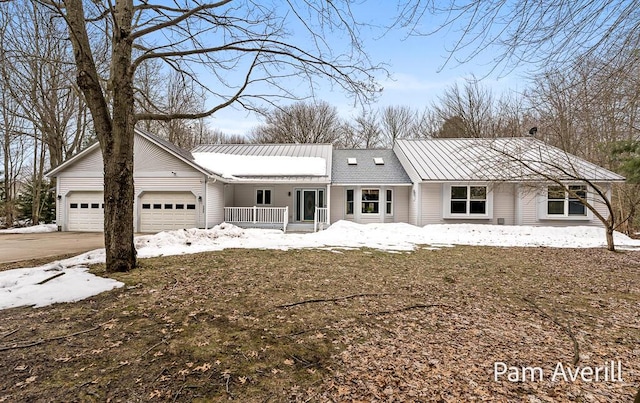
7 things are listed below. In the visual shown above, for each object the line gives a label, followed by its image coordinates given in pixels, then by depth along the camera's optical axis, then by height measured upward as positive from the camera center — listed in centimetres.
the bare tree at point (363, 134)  3025 +662
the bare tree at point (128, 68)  556 +248
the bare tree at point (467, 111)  2545 +782
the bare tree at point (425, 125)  2917 +736
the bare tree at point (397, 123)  3045 +772
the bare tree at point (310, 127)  2966 +719
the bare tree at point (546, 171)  1017 +117
